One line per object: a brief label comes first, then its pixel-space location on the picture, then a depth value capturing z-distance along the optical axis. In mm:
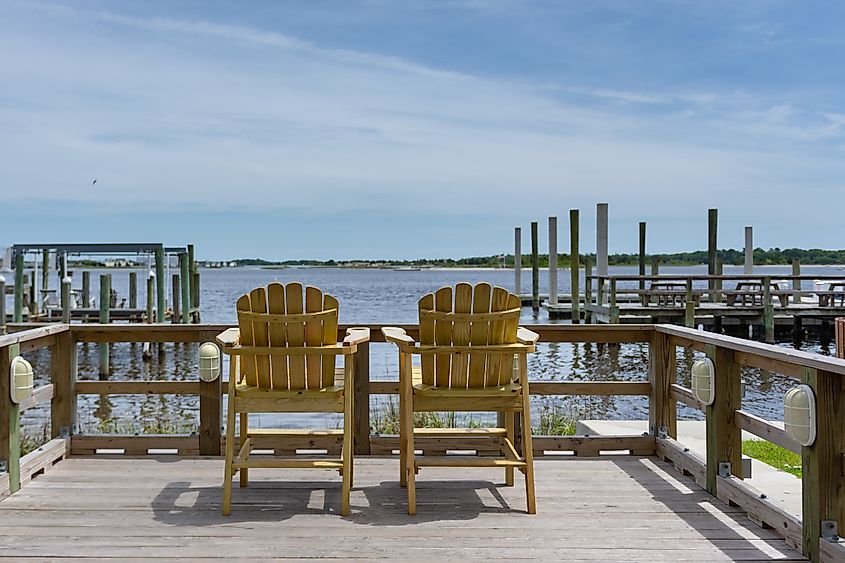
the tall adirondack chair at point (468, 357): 3666
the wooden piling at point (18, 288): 16656
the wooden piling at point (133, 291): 20927
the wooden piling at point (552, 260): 21984
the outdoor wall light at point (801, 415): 2865
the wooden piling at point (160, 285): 17094
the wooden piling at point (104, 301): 14500
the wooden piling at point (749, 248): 24756
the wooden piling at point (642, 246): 23984
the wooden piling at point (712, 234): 21766
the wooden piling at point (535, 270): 24547
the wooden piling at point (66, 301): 15494
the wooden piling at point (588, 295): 17953
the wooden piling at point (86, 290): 21047
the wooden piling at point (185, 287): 18641
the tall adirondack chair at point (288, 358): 3629
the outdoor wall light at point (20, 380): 3826
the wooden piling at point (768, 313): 17078
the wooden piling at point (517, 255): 27578
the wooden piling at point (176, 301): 20156
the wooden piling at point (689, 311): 15422
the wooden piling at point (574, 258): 19875
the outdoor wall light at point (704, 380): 3771
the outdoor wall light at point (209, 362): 4473
